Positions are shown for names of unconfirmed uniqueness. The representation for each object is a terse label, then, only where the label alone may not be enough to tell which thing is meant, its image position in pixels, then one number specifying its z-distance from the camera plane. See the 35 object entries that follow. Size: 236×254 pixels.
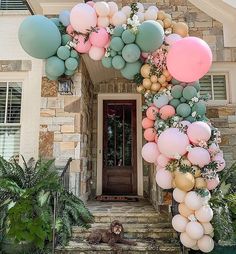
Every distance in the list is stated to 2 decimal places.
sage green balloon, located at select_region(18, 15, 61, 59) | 3.95
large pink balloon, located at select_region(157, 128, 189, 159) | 3.51
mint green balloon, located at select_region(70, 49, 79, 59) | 4.29
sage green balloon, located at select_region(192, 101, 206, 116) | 3.86
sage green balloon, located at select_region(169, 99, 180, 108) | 3.93
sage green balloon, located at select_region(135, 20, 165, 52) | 3.86
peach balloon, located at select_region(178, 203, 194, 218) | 3.42
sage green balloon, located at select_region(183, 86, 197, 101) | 3.86
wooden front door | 6.15
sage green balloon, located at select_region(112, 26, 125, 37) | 4.01
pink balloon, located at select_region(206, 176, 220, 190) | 3.53
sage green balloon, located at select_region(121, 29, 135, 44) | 3.94
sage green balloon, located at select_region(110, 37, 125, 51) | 3.96
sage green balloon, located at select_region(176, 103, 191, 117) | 3.81
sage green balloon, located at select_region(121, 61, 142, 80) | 4.09
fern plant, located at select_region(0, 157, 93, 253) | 3.43
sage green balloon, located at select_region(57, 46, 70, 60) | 4.21
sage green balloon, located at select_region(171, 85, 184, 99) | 3.93
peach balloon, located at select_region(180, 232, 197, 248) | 3.35
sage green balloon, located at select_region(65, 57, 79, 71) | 4.23
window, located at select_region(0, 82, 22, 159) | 5.04
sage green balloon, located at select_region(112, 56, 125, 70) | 4.03
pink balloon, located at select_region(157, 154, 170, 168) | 3.65
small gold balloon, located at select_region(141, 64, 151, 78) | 4.02
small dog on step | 3.68
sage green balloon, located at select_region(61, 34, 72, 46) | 4.28
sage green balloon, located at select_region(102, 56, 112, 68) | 4.12
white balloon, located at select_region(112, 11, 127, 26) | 4.07
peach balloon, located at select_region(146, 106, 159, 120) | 3.99
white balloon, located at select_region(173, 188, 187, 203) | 3.46
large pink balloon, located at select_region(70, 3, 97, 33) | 3.99
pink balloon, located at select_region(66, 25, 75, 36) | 4.24
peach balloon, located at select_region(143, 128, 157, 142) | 3.96
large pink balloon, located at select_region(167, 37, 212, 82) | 3.58
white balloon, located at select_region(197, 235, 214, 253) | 3.28
